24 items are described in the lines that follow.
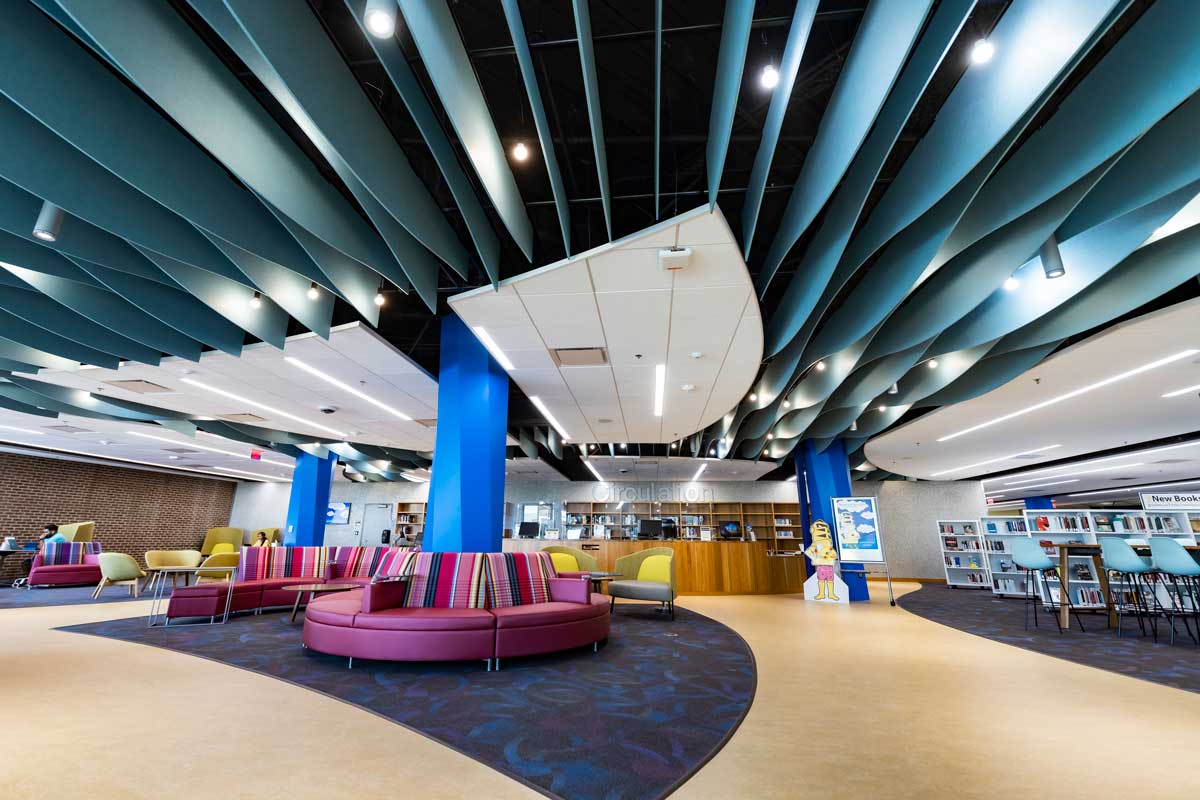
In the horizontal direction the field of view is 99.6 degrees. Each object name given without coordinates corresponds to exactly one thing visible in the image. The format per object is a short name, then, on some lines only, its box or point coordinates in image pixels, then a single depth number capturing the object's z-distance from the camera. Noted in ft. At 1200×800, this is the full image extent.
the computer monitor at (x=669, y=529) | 36.35
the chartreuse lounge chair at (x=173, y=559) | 24.29
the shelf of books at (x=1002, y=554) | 34.50
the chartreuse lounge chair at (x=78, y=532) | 41.60
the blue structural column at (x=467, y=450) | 18.15
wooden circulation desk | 35.24
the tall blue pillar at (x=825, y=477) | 34.91
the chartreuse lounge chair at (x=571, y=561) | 27.07
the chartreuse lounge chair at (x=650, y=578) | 23.54
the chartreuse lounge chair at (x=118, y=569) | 28.58
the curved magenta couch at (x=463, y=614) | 13.52
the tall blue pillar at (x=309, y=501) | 38.88
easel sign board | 30.27
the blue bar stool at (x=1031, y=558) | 21.36
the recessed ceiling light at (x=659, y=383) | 20.20
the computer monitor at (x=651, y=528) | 36.52
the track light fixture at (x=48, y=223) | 11.09
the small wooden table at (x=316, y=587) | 20.74
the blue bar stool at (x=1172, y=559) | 17.56
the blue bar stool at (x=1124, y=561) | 18.90
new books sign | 27.09
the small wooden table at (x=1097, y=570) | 20.71
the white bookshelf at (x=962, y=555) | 41.01
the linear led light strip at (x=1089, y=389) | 18.25
